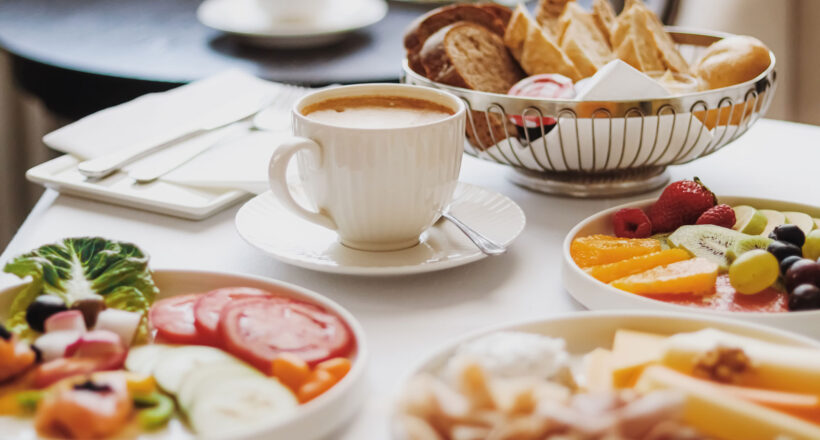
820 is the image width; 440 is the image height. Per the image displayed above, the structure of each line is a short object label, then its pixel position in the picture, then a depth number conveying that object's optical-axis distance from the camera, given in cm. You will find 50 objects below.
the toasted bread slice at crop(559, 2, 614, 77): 97
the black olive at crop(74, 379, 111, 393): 64
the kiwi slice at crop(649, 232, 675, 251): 80
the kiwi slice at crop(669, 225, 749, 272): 78
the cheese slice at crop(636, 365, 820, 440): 61
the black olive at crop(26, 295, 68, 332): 71
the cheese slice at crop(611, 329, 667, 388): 66
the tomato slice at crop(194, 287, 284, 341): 70
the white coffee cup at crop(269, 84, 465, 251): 77
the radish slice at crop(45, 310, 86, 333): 70
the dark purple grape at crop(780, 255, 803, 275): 74
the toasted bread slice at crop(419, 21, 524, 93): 93
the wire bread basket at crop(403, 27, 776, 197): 85
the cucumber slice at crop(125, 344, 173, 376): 68
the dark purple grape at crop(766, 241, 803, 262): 75
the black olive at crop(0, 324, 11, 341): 67
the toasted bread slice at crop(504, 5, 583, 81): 95
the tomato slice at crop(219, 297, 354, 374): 68
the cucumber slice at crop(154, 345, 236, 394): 67
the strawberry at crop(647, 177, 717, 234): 81
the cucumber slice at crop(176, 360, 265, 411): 66
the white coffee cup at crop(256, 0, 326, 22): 142
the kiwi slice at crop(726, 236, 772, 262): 77
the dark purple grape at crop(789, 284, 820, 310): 72
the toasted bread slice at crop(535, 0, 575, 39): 105
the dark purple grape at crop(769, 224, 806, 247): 77
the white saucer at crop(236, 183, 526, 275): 78
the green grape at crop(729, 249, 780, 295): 73
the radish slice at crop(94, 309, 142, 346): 70
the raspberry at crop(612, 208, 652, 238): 81
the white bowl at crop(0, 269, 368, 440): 64
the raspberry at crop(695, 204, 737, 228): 81
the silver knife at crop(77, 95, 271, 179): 92
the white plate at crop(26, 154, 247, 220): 88
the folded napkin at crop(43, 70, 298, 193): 92
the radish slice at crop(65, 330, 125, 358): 68
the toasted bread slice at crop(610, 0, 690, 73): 98
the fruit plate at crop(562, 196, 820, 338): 71
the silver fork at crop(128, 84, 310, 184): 92
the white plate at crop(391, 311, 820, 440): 68
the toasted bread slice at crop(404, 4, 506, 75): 100
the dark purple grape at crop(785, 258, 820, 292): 73
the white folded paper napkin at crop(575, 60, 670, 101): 86
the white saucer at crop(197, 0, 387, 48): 142
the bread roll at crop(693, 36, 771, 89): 92
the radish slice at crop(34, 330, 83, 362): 68
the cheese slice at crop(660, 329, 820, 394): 63
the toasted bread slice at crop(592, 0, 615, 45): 104
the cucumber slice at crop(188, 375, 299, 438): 64
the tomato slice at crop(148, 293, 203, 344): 70
